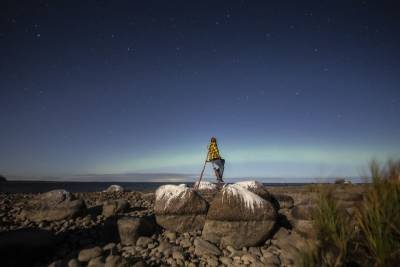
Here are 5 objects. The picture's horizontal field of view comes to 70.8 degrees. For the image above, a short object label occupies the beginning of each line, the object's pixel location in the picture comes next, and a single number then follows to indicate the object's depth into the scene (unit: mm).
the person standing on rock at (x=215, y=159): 12766
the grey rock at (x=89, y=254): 5684
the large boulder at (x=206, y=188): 10648
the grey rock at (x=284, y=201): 9492
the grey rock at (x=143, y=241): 6555
